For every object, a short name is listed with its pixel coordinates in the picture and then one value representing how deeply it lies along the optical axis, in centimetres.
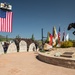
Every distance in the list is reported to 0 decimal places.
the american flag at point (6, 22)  886
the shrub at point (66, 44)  1005
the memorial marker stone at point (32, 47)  1418
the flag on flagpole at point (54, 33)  1354
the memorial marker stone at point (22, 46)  1302
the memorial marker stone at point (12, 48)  1194
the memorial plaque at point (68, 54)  723
